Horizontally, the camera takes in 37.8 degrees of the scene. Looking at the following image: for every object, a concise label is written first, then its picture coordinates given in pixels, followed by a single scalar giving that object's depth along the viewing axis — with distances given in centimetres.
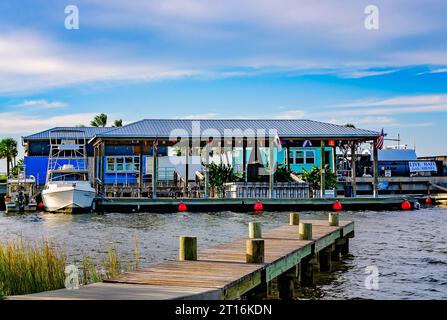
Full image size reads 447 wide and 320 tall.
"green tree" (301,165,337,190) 5381
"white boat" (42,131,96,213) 4684
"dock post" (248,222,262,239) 1640
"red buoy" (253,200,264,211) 4788
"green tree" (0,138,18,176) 10231
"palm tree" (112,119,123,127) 10844
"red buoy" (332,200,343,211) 4803
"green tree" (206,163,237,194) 5428
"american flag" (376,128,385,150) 5279
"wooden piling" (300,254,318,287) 1725
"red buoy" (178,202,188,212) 4774
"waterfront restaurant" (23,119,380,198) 5184
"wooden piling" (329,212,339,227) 2287
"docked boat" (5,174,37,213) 5053
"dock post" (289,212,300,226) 2315
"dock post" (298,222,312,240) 1778
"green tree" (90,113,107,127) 11020
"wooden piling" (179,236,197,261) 1338
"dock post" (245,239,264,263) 1311
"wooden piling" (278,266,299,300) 1509
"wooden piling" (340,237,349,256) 2278
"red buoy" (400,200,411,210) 4948
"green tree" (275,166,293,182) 5378
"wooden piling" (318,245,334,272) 1956
